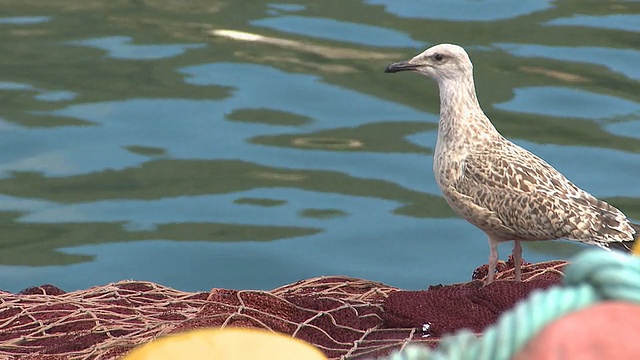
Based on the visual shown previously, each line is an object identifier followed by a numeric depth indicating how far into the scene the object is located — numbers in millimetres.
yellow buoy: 5181
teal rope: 4125
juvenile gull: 10694
